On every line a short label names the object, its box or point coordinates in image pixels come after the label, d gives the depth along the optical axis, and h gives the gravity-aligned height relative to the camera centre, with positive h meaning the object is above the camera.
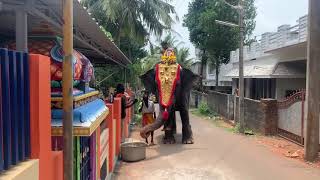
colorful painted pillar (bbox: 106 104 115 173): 5.52 -1.03
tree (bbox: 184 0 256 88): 18.35 +4.11
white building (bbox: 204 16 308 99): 10.73 +1.08
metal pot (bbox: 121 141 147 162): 6.48 -1.62
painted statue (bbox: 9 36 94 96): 2.97 +0.36
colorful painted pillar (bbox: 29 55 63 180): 2.09 -0.23
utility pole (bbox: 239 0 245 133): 10.15 +0.22
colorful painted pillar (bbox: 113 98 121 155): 6.65 -0.83
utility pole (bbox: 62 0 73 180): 2.60 -0.05
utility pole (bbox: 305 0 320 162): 6.55 +0.07
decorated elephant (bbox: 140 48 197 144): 8.00 -0.20
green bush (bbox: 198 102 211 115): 16.06 -1.49
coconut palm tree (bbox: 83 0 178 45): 12.29 +3.18
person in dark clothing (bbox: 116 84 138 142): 7.42 -0.48
